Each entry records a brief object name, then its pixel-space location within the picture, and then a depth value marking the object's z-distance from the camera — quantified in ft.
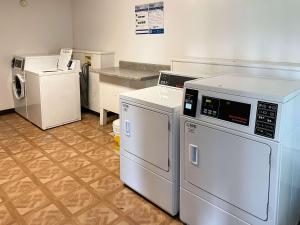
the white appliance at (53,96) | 12.91
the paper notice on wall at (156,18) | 11.53
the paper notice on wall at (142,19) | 12.20
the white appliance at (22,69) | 14.20
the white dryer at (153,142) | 6.75
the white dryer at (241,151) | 4.99
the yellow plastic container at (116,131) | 11.29
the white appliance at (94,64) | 14.03
